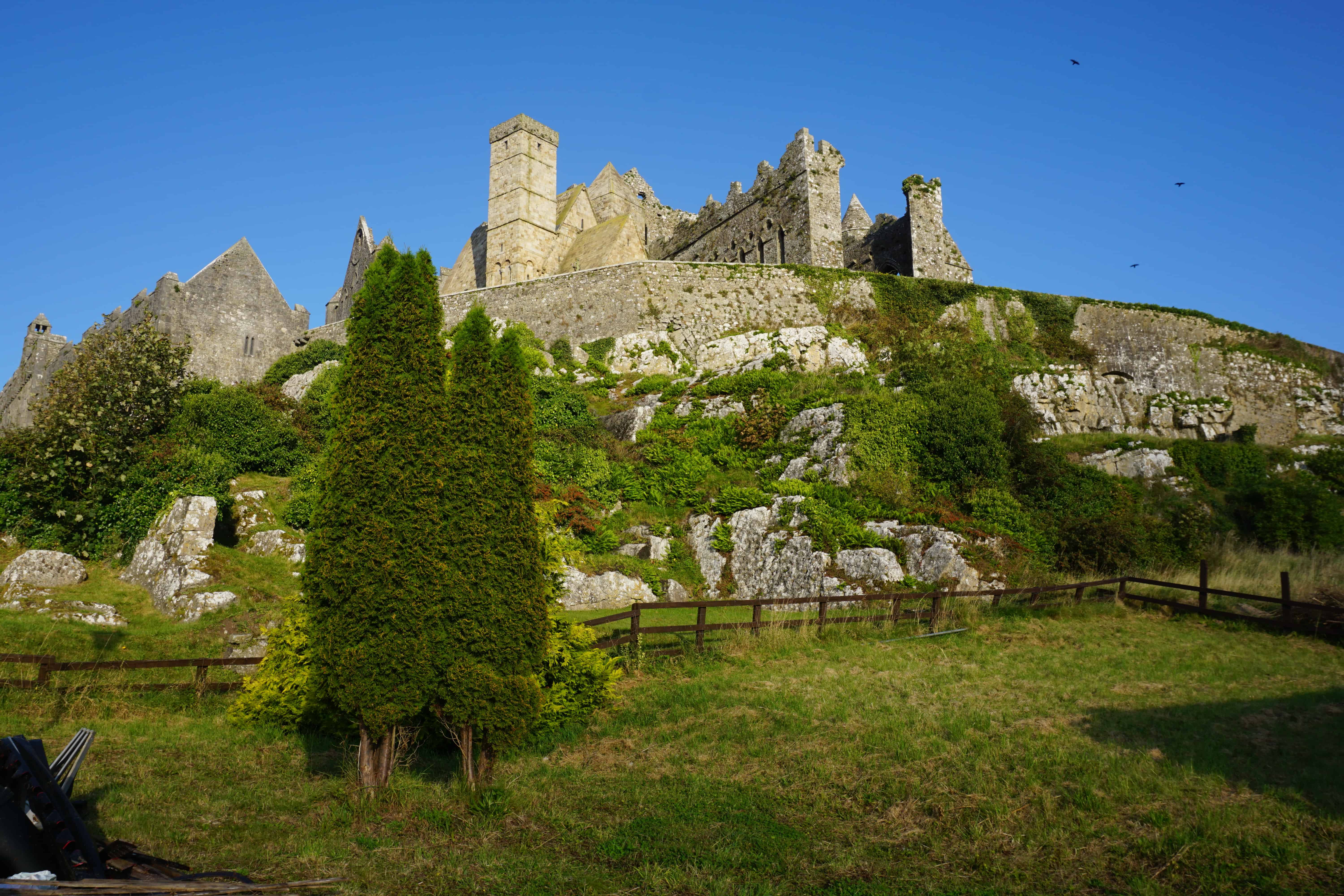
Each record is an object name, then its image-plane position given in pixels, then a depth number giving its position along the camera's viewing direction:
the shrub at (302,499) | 18.72
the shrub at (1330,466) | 20.25
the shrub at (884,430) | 19.05
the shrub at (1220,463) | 20.30
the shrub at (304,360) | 29.19
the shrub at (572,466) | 19.88
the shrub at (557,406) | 21.98
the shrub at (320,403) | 23.05
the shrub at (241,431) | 20.06
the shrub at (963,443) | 18.72
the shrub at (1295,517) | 18.05
